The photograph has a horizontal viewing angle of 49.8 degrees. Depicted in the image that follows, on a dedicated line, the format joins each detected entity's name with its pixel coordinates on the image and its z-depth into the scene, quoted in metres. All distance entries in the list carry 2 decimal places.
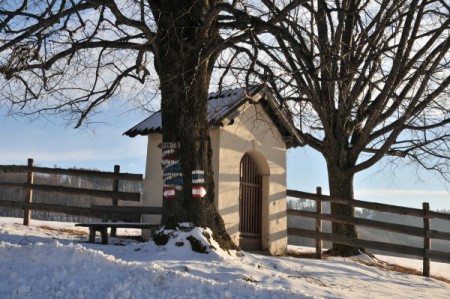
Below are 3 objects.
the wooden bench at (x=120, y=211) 11.72
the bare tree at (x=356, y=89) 9.00
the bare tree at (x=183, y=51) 8.83
